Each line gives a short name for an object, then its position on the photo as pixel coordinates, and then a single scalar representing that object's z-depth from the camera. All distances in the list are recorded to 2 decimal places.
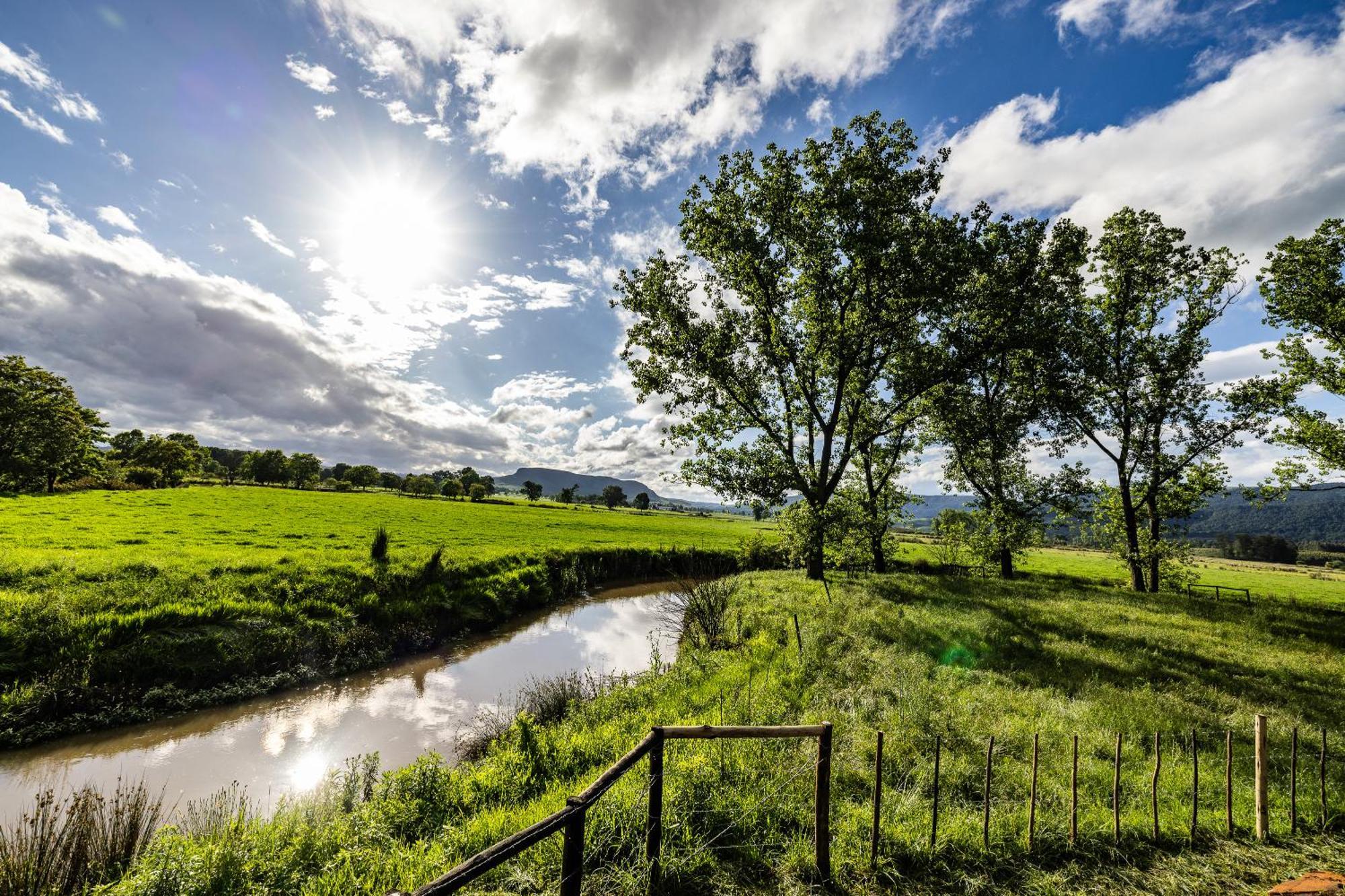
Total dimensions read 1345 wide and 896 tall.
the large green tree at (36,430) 46.53
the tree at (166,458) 73.50
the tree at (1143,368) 24.38
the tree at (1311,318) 20.12
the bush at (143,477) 59.38
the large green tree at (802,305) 19.81
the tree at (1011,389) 21.44
